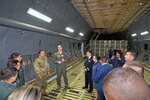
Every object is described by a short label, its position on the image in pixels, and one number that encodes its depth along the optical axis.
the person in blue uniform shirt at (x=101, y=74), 2.85
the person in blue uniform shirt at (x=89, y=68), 4.02
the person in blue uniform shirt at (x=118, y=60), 4.24
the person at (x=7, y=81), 1.59
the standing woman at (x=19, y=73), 2.75
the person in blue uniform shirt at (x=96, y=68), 3.11
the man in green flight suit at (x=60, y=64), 4.31
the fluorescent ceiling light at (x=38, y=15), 3.31
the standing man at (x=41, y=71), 3.58
